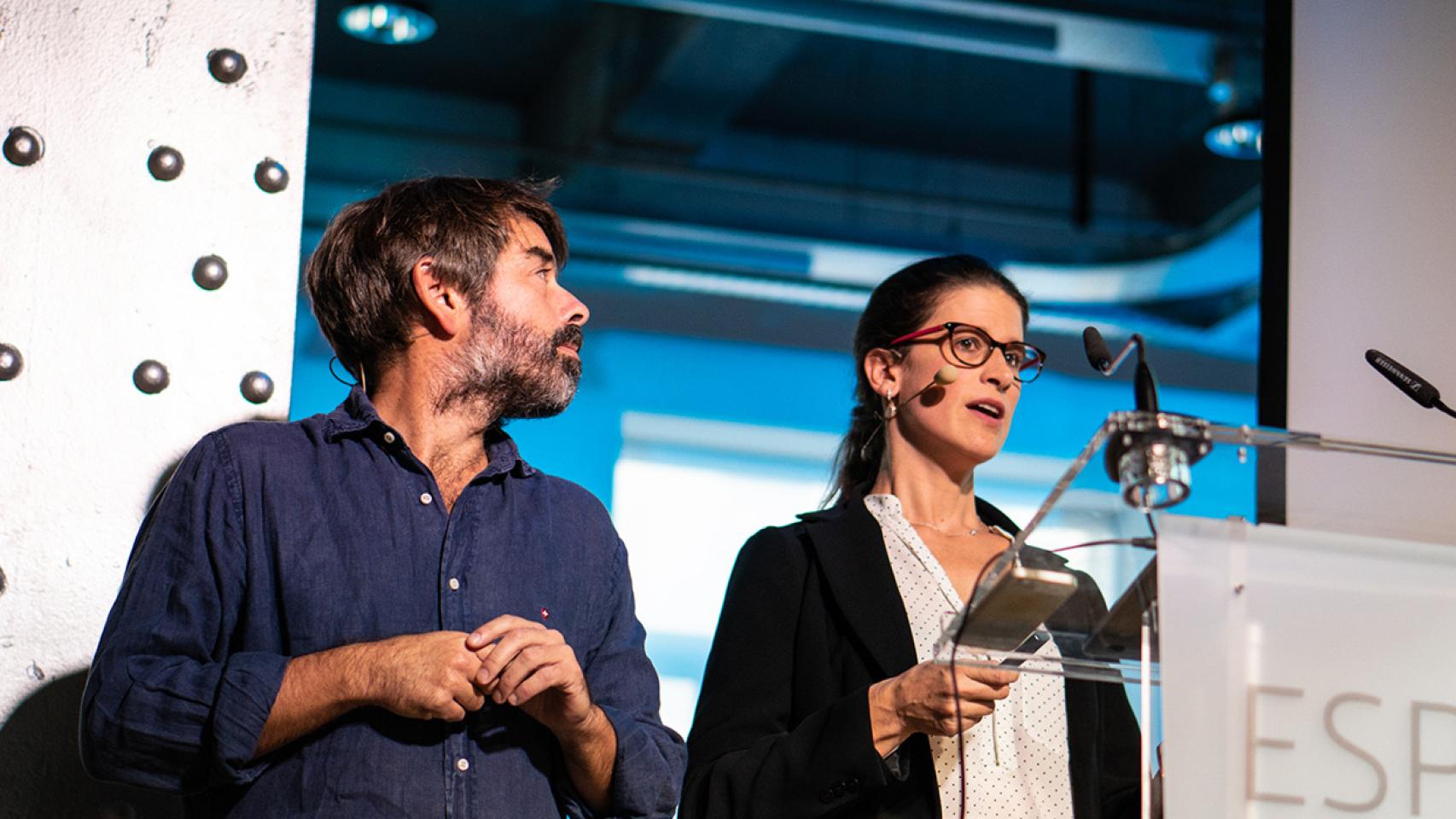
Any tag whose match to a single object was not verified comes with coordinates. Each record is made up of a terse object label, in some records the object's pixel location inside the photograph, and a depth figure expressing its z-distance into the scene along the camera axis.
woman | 2.92
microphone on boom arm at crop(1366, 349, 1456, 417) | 2.81
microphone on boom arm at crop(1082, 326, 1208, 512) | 2.55
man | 2.70
